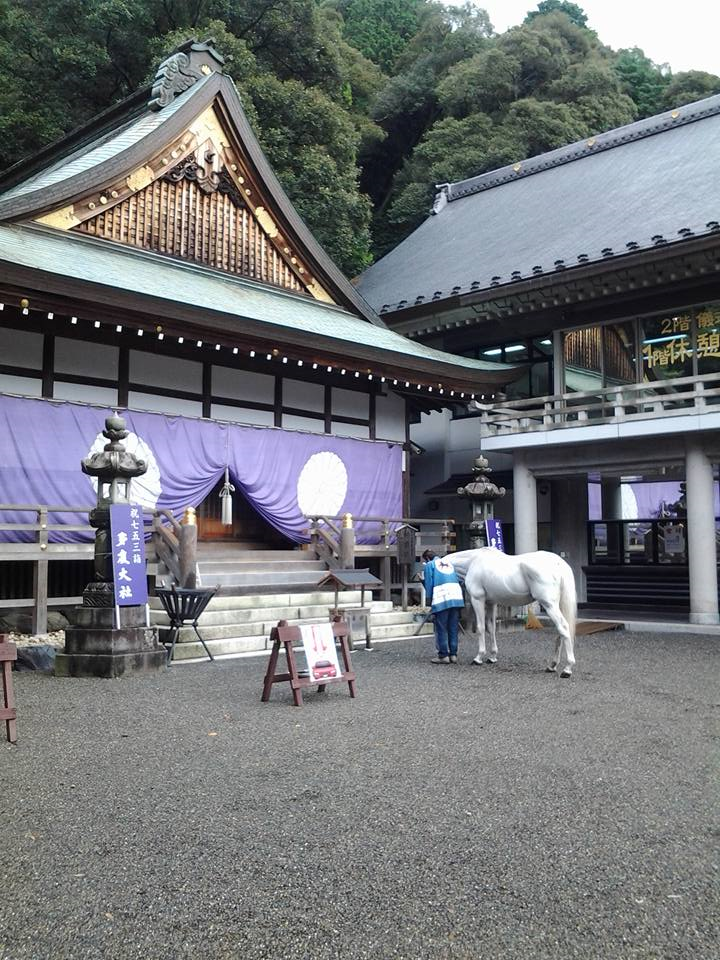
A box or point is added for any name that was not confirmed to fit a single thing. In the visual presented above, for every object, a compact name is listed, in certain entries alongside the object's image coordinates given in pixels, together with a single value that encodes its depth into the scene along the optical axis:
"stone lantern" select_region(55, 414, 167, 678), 9.02
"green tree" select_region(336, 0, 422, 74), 44.31
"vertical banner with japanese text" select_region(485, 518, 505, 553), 14.53
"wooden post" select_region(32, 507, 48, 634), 11.05
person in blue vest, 9.99
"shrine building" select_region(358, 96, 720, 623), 15.16
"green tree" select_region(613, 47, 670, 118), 41.62
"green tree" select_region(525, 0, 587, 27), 49.22
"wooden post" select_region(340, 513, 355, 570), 14.30
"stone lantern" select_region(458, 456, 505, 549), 14.59
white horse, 9.54
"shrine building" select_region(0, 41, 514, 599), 12.42
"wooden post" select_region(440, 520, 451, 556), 15.77
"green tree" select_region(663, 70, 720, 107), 39.19
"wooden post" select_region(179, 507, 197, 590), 11.76
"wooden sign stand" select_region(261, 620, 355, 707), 7.45
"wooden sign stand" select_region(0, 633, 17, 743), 6.02
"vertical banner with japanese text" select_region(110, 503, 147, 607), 9.25
